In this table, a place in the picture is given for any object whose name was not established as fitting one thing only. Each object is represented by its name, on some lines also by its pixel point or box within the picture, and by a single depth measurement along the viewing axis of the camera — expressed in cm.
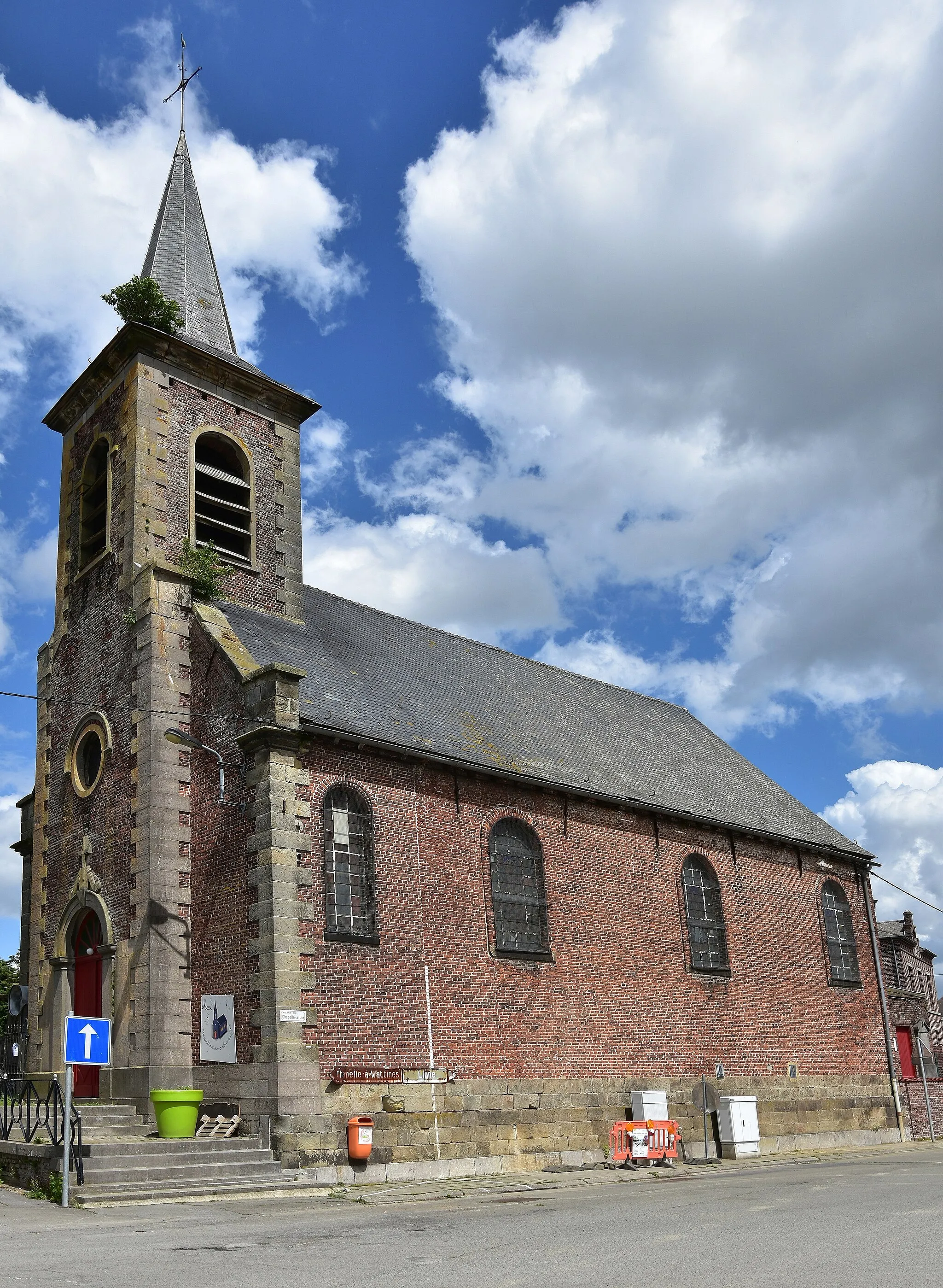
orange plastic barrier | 1808
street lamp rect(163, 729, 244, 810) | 1650
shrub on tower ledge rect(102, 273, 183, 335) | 2033
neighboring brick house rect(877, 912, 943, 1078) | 4653
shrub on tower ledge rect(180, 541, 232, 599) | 1931
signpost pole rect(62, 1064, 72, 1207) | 1212
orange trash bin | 1509
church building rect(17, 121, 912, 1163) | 1619
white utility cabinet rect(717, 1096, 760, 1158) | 1997
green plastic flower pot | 1492
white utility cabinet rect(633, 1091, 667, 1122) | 1900
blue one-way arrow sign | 1278
